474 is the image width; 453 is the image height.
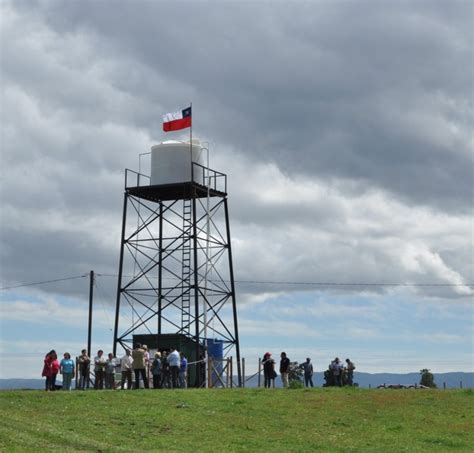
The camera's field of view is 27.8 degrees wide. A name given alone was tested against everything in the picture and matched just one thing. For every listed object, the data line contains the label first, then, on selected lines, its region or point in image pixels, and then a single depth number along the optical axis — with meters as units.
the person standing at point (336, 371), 42.25
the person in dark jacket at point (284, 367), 39.97
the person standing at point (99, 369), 37.19
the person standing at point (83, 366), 36.72
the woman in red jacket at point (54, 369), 35.28
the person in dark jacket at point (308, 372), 41.97
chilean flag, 46.12
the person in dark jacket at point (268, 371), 39.72
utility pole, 51.91
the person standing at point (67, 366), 35.69
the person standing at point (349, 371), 42.58
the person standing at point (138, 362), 36.06
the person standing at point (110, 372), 37.28
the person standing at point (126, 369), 36.72
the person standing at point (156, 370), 37.66
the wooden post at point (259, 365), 41.25
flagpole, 45.25
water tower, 43.78
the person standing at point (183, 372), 38.66
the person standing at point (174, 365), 37.69
